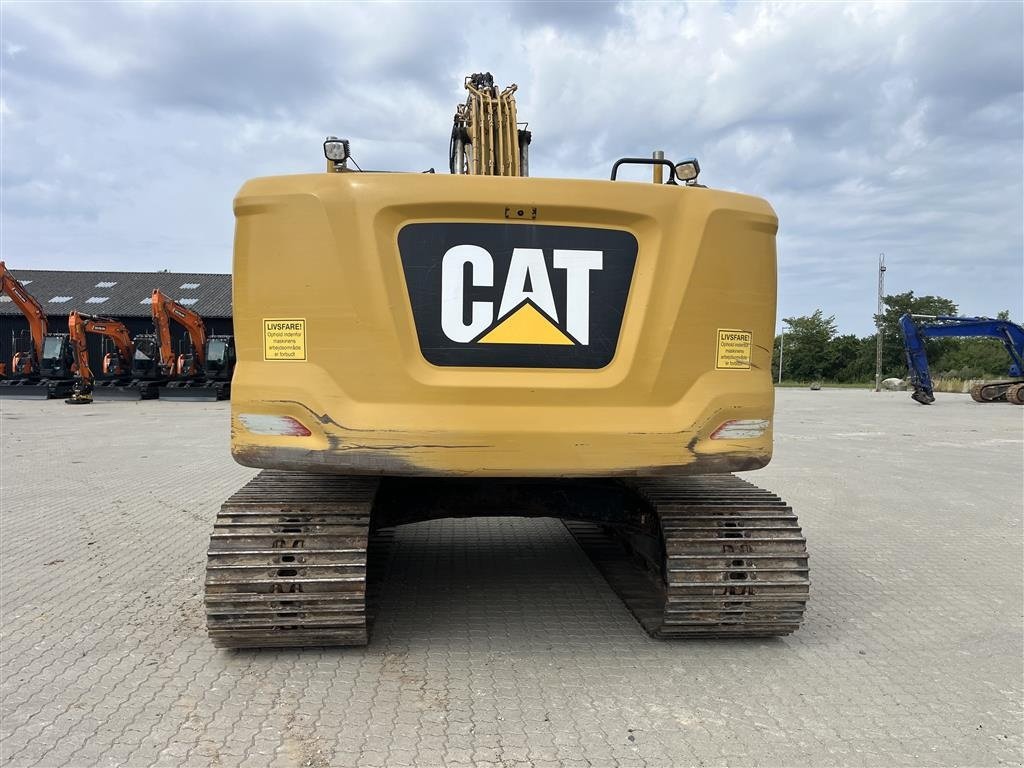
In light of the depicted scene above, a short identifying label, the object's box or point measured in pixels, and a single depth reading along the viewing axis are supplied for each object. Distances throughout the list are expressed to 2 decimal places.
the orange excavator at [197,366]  25.75
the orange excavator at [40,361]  25.42
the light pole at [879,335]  41.03
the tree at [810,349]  69.06
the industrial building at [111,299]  33.19
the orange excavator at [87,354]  24.55
